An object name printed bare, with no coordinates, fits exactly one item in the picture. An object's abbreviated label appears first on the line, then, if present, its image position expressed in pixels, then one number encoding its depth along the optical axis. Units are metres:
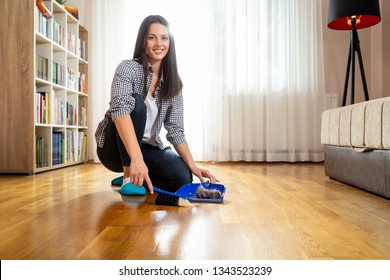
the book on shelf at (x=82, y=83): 3.77
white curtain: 3.81
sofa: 1.61
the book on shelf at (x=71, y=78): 3.46
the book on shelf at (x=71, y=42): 3.50
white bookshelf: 2.70
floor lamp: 2.83
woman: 1.65
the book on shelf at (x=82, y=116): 3.81
